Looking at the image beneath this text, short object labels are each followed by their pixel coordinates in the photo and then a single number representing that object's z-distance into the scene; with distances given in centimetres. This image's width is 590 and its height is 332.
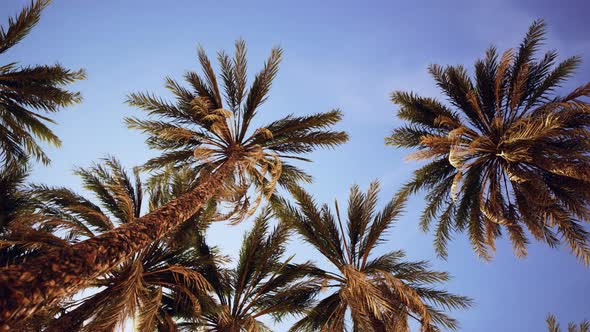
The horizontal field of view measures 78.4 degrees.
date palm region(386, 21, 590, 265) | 968
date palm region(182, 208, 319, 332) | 933
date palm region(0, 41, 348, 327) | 881
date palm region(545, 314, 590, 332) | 849
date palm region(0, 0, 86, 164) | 925
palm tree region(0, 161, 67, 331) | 638
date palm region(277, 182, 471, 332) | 945
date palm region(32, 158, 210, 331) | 614
